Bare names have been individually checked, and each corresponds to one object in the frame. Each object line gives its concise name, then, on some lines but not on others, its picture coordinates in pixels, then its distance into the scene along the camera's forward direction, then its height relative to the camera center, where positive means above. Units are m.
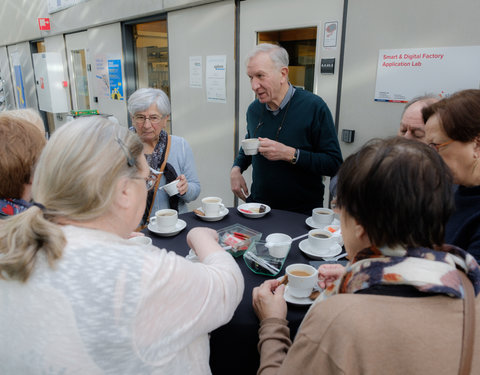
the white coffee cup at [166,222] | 1.64 -0.63
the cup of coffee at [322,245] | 1.44 -0.64
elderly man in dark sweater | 2.16 -0.29
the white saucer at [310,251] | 1.43 -0.66
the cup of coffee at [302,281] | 1.13 -0.63
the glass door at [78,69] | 5.73 +0.32
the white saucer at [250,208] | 1.84 -0.65
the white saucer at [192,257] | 1.36 -0.65
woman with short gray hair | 2.16 -0.39
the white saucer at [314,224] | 1.72 -0.66
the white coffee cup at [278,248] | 1.37 -0.62
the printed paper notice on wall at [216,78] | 3.48 +0.11
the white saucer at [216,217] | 1.81 -0.66
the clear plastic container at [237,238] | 1.45 -0.64
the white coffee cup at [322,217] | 1.72 -0.62
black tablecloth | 1.09 -0.77
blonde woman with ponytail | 0.70 -0.40
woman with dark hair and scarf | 0.67 -0.39
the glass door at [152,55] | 4.27 +0.43
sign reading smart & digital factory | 2.02 +0.11
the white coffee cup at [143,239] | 1.48 -0.63
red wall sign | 6.25 +1.14
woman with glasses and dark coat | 1.20 -0.21
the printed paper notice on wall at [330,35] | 2.53 +0.40
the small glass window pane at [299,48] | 2.78 +0.33
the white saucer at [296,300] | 1.14 -0.68
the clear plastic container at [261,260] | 1.31 -0.65
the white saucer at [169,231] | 1.62 -0.66
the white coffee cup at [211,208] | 1.83 -0.62
